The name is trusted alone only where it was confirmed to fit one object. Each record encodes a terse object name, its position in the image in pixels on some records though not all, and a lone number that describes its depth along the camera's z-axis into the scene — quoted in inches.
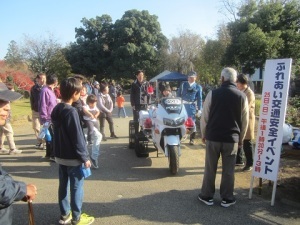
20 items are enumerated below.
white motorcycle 210.5
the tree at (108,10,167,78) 1368.1
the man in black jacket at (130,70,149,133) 318.3
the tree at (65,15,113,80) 1412.4
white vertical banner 165.5
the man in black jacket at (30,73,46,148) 286.9
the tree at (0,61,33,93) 912.3
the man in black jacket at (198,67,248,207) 163.0
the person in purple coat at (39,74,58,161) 258.7
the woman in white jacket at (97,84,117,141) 347.3
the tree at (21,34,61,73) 1220.5
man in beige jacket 219.0
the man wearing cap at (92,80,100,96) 438.1
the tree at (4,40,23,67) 1321.4
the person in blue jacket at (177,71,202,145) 307.6
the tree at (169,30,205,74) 1477.5
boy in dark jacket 137.9
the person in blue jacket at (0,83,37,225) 77.7
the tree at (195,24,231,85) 1084.5
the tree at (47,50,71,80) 1197.7
